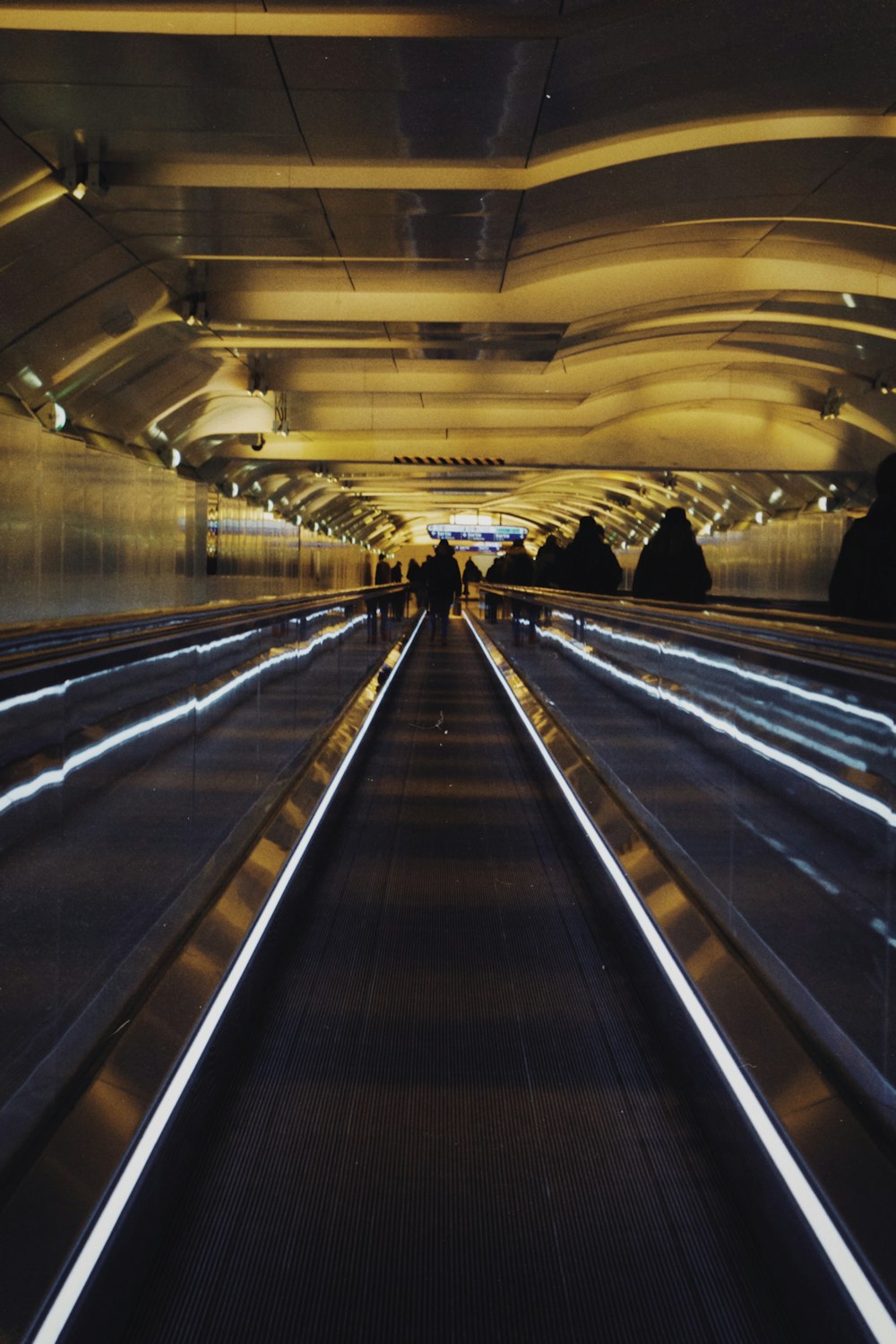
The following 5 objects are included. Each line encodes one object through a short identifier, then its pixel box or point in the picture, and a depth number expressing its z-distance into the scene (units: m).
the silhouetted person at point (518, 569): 34.00
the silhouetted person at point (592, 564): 19.22
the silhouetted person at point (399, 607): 29.46
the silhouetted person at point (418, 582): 44.41
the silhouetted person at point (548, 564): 25.97
